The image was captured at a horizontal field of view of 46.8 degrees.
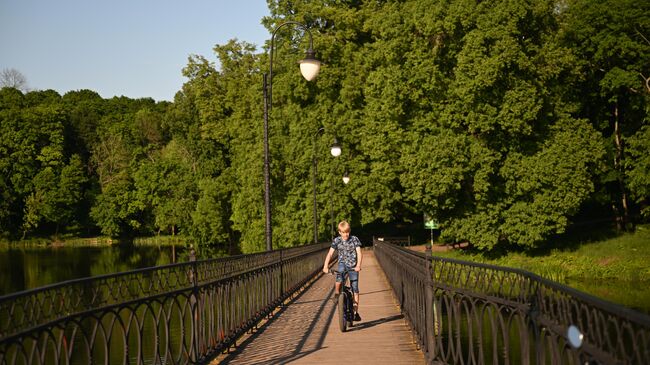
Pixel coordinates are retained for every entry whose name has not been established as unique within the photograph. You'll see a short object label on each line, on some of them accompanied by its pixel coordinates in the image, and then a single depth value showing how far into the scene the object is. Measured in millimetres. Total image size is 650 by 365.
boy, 13279
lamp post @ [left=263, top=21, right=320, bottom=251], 17653
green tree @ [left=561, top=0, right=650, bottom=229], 42000
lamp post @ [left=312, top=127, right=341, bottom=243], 36281
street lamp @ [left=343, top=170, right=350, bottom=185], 44438
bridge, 4609
